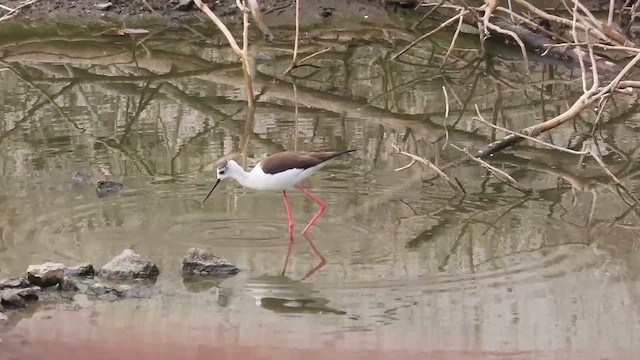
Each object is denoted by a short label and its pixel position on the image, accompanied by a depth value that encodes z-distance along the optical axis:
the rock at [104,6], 32.19
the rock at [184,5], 31.86
